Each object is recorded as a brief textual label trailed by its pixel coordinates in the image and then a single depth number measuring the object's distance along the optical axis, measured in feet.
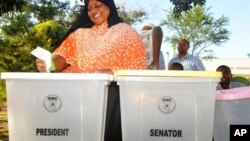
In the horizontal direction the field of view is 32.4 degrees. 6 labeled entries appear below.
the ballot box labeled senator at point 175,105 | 7.72
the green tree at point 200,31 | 53.75
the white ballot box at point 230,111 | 8.11
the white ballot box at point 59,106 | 7.84
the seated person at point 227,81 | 14.76
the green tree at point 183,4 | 17.12
